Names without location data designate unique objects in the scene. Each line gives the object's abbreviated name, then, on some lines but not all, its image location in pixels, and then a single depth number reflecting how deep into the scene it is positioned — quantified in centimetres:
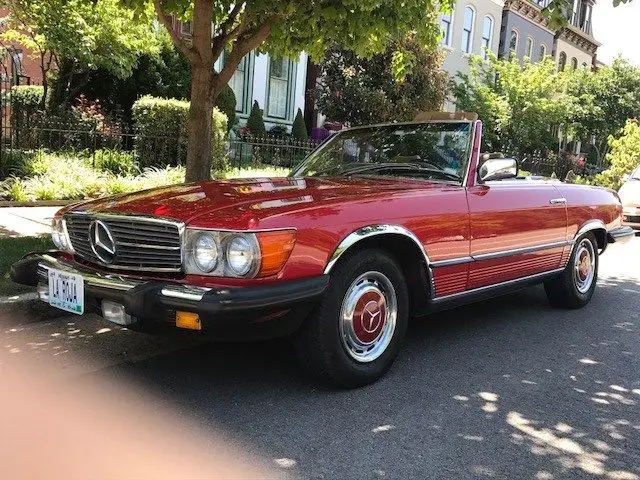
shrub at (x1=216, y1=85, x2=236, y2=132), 1572
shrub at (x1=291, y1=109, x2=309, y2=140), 1881
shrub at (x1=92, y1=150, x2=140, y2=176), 1159
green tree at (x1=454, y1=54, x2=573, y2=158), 2027
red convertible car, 317
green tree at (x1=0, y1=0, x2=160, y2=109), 1153
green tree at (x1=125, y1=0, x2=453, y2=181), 595
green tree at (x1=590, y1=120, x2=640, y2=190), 1781
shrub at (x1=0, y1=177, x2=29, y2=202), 952
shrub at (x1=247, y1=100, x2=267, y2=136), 1767
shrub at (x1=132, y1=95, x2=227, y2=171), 1263
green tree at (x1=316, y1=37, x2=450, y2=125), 1627
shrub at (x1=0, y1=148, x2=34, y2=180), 1055
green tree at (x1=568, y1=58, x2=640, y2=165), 2661
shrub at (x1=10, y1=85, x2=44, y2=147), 1171
